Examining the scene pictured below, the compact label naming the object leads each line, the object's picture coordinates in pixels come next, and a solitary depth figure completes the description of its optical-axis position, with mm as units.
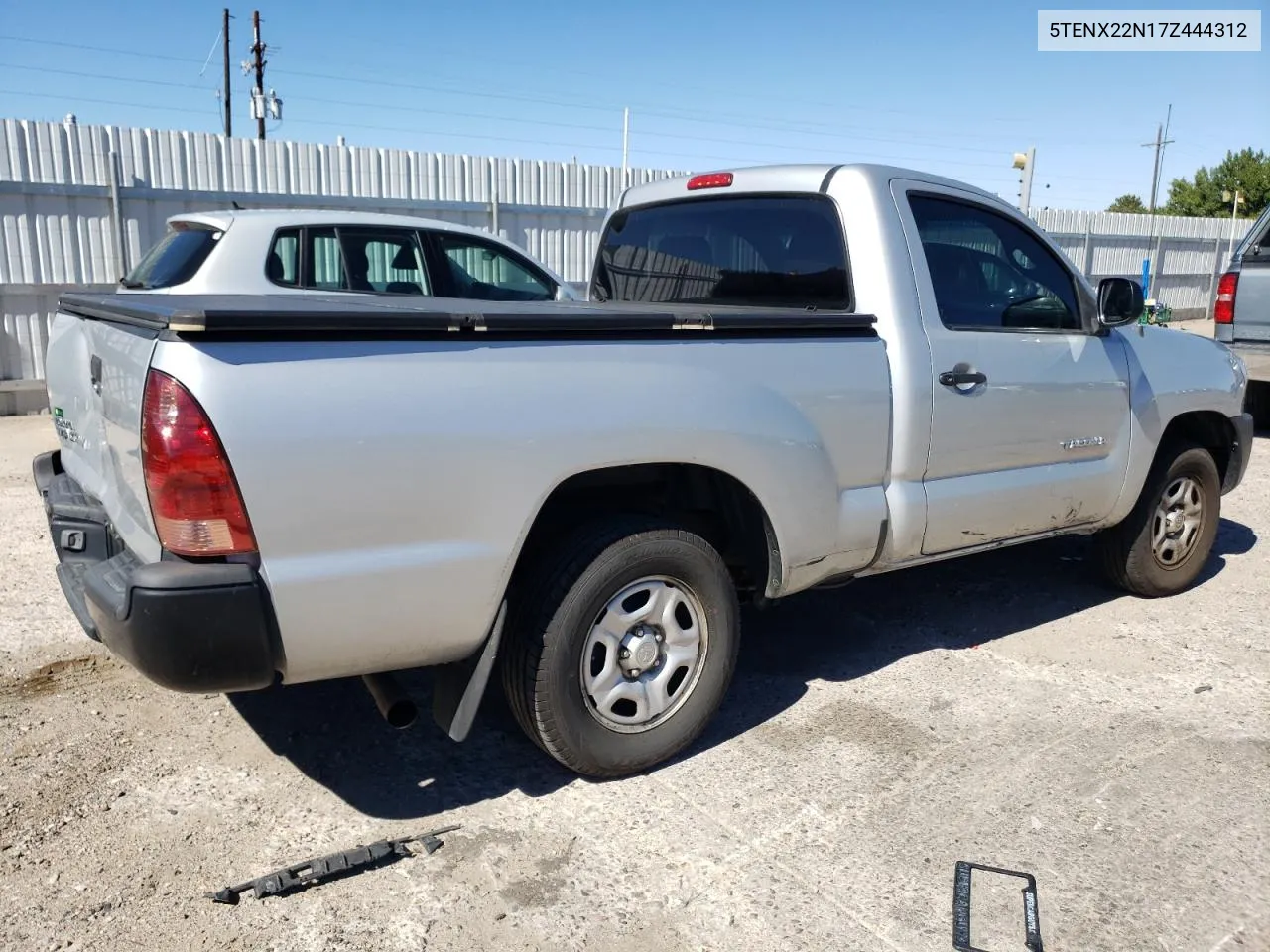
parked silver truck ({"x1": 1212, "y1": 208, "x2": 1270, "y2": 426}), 9086
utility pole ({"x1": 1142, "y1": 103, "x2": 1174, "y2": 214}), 60469
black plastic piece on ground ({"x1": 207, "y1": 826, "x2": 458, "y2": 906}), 2736
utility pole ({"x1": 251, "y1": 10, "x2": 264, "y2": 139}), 36594
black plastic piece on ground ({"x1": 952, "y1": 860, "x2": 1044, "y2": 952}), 2609
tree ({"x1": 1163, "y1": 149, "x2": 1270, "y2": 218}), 47531
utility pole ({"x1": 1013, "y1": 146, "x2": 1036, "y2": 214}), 12492
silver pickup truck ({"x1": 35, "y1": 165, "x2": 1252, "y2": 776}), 2537
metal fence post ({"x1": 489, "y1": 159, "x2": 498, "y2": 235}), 12445
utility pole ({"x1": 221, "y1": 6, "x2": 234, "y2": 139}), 34625
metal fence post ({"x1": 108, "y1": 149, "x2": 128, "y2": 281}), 10188
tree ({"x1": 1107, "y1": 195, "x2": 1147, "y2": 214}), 58862
